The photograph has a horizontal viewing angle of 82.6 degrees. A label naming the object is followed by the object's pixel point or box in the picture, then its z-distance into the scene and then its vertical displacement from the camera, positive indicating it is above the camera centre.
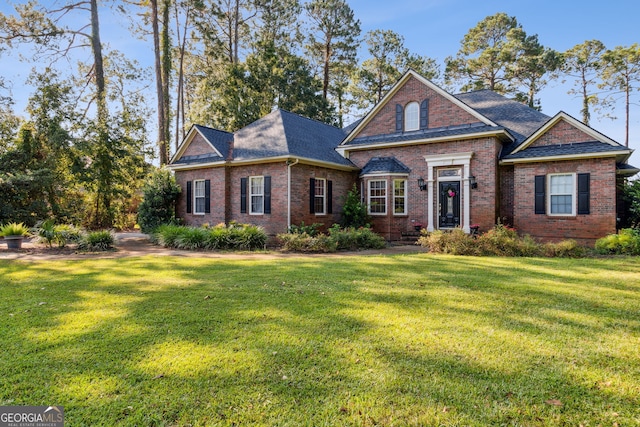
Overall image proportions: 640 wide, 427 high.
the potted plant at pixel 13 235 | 12.48 -0.90
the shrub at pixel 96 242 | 12.16 -1.10
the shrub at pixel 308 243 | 12.39 -1.20
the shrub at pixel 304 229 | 14.17 -0.79
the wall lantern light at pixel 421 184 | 15.17 +1.02
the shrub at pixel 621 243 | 10.60 -1.05
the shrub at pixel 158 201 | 17.55 +0.40
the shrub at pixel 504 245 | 10.67 -1.10
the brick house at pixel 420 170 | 12.91 +1.60
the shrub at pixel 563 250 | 10.34 -1.21
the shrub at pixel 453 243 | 10.87 -1.06
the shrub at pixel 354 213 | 15.81 -0.19
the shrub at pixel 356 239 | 12.85 -1.09
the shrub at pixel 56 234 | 12.48 -0.89
